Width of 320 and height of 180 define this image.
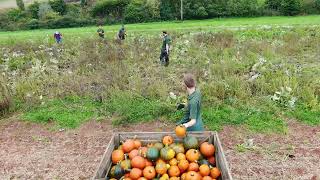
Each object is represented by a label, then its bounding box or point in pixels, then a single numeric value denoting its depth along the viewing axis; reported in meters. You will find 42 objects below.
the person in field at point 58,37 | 18.61
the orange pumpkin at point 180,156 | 4.38
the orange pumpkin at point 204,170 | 4.22
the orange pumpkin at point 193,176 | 4.09
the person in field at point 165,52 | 12.88
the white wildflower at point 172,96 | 8.99
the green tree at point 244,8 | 36.31
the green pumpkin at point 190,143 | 4.63
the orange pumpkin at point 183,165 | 4.27
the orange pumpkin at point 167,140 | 4.70
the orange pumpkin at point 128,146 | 4.64
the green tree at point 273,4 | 35.69
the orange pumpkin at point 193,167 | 4.26
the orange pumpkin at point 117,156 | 4.57
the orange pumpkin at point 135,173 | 4.18
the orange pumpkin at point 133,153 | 4.49
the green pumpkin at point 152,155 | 4.38
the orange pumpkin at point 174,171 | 4.22
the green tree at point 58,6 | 46.38
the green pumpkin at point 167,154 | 4.37
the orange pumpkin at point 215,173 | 4.28
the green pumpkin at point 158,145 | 4.55
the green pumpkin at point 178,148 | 4.51
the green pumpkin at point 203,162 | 4.44
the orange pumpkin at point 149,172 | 4.20
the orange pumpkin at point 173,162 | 4.32
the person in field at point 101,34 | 18.68
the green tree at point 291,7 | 34.91
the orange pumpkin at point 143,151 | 4.46
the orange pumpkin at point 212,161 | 4.60
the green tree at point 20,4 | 47.35
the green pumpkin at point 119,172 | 4.34
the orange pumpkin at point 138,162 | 4.30
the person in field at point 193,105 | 5.21
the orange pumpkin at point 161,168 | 4.24
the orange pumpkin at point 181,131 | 4.72
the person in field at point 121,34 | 18.34
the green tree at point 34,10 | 45.35
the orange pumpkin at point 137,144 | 4.73
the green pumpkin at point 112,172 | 4.44
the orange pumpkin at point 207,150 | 4.60
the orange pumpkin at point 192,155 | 4.39
